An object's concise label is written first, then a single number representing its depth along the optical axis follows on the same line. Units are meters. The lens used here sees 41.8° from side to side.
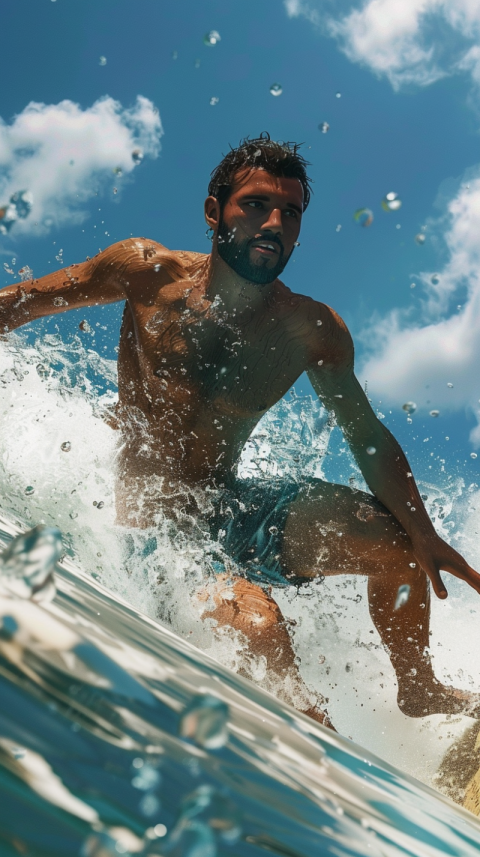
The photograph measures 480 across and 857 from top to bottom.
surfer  2.41
